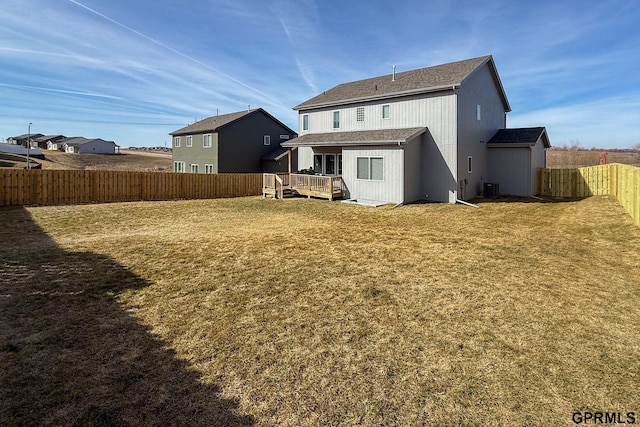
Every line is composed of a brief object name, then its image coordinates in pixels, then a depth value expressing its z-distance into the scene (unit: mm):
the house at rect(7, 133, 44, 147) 97219
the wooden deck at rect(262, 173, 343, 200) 19916
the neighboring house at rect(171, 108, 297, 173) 32125
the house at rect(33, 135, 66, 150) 95312
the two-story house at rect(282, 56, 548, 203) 17703
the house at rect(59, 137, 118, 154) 84000
